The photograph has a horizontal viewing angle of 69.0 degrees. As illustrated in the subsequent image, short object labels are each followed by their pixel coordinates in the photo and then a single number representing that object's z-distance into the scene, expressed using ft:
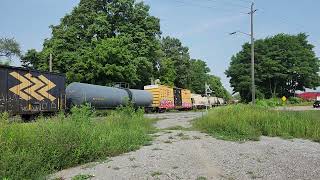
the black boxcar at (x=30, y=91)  41.35
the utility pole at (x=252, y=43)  63.15
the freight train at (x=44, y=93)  41.77
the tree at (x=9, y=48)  116.15
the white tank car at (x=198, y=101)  122.90
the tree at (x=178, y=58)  158.55
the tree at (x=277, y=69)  154.64
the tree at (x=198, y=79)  195.60
